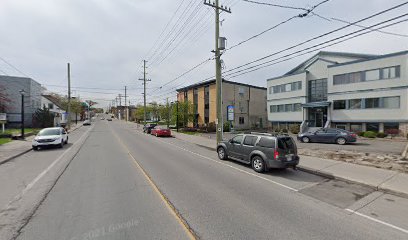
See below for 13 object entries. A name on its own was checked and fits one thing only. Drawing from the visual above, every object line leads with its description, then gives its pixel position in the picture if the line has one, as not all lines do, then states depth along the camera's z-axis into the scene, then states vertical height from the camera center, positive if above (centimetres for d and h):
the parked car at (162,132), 2706 -194
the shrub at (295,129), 3131 -178
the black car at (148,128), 3304 -174
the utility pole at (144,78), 4347 +796
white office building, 2275 +314
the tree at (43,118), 3622 -21
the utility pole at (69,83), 3906 +618
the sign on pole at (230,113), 1929 +36
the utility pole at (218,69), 1617 +373
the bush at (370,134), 2285 -184
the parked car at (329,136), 1783 -170
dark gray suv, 869 -148
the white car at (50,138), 1465 -151
